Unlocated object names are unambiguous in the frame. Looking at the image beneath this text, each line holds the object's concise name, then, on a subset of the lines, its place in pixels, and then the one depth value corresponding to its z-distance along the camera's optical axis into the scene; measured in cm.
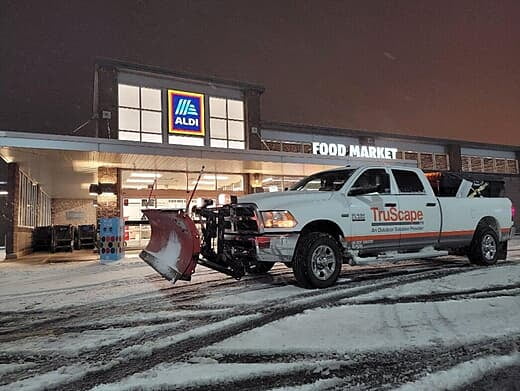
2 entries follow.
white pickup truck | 593
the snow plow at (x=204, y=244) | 589
